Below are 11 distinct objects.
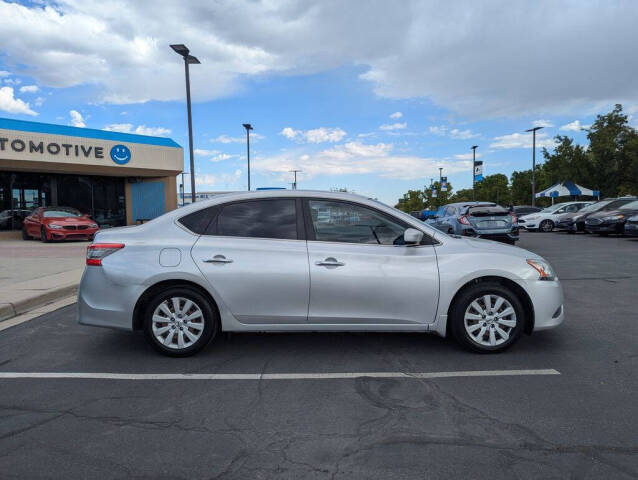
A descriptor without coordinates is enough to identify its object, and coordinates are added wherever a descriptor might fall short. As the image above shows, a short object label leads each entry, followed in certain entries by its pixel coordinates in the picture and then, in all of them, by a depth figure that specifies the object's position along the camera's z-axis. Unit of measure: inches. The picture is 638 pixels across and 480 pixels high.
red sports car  734.5
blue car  530.9
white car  962.7
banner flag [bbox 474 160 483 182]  1684.3
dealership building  834.2
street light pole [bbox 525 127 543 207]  1594.6
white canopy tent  1280.8
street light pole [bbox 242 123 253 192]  1097.2
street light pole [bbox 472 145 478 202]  1913.8
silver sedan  174.4
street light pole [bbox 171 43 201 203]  636.0
